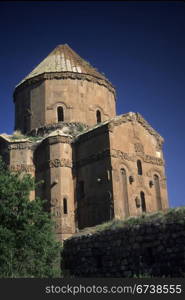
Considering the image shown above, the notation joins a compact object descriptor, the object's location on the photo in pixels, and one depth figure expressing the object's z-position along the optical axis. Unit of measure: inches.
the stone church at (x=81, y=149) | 865.5
